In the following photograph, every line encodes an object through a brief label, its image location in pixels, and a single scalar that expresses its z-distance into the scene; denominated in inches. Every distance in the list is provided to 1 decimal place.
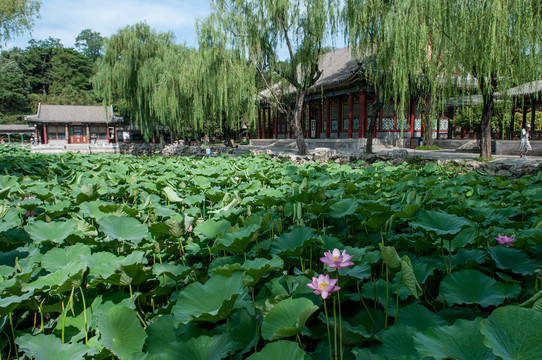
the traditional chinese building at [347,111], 540.1
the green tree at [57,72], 1604.3
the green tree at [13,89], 1470.8
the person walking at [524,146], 414.6
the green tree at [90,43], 2502.5
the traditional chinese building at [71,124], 1087.0
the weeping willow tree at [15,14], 471.8
